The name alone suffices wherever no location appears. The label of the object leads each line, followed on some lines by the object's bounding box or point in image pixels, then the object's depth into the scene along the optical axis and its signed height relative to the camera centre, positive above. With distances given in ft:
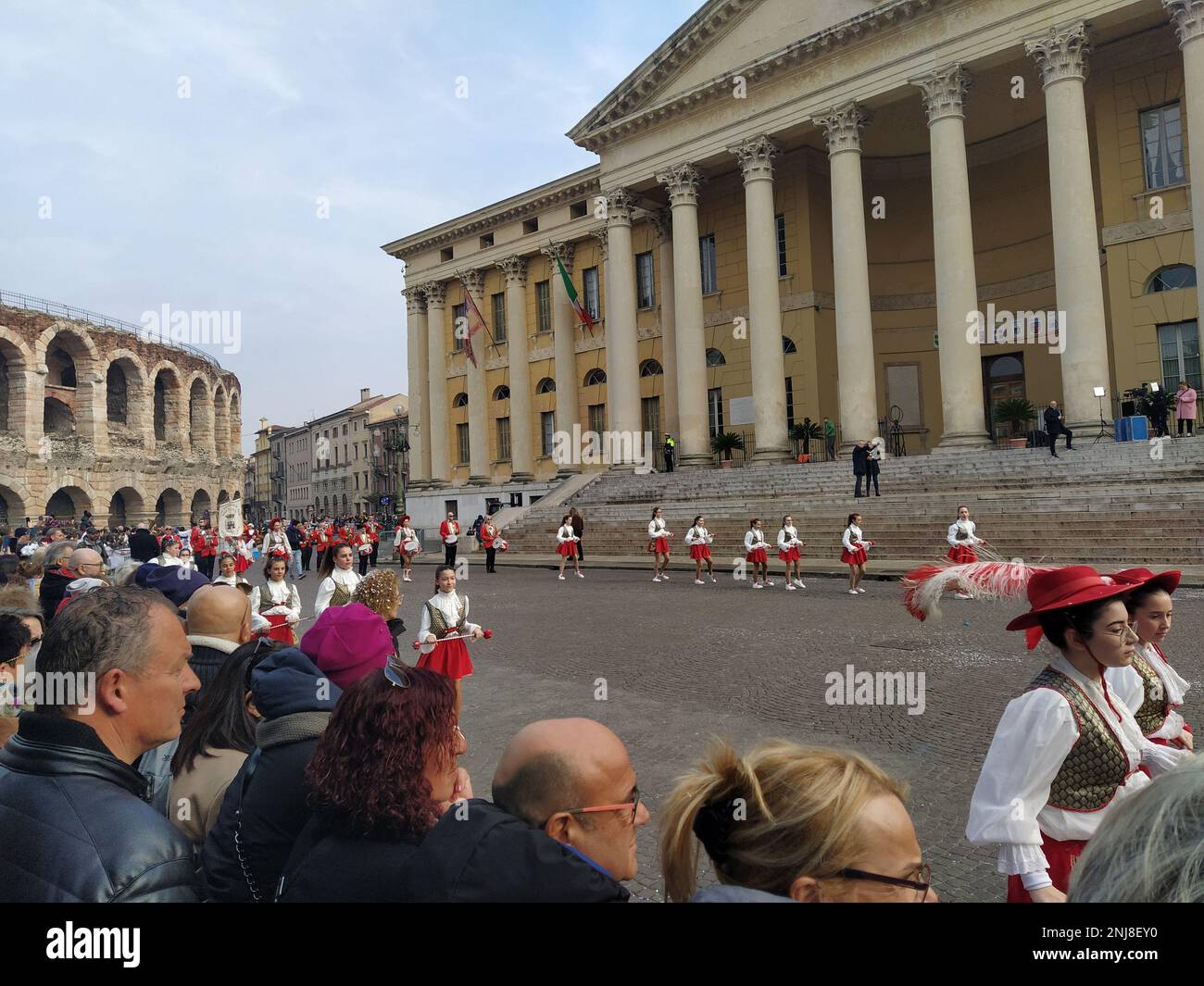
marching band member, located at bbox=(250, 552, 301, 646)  26.30 -2.03
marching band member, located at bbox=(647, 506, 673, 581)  66.28 -1.47
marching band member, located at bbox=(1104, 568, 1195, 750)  10.87 -2.30
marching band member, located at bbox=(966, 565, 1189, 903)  8.79 -2.66
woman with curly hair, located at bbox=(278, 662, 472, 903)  6.55 -2.08
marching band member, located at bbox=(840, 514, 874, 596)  52.13 -2.15
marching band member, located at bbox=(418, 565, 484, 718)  24.34 -2.79
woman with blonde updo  5.57 -2.08
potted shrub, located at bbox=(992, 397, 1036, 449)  91.86 +10.52
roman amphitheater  159.33 +26.63
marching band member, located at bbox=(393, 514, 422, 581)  77.36 -0.77
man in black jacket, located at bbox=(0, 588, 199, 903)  5.97 -1.71
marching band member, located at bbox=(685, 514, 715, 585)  63.10 -1.42
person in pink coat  72.23 +8.23
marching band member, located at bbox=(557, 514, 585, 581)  71.31 -1.09
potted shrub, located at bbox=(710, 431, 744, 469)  108.88 +10.04
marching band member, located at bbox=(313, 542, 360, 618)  26.02 -1.29
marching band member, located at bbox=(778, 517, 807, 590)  56.65 -1.87
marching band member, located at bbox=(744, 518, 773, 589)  57.57 -2.01
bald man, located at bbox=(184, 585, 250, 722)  14.42 -1.36
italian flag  118.73 +31.58
